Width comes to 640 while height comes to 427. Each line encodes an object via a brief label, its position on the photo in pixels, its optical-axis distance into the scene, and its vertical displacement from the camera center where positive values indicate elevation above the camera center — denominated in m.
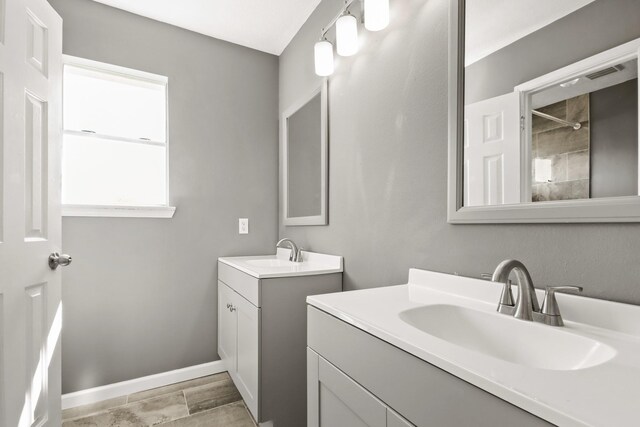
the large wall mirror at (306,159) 1.86 +0.37
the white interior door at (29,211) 1.01 +0.01
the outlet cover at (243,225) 2.37 -0.09
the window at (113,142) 1.95 +0.47
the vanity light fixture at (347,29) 1.34 +0.87
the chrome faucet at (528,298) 0.75 -0.21
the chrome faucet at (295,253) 2.05 -0.26
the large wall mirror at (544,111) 0.72 +0.28
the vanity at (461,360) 0.45 -0.28
